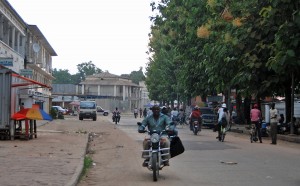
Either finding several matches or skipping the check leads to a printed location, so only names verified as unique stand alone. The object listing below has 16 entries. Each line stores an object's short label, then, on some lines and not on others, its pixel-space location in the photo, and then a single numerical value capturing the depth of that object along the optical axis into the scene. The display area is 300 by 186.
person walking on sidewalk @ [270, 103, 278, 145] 20.23
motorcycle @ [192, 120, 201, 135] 26.53
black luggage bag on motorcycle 10.43
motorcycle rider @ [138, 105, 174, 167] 10.21
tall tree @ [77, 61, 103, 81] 155.61
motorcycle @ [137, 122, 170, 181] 9.69
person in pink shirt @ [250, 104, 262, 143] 20.47
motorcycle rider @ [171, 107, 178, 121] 34.87
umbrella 18.04
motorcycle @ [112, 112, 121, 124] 43.09
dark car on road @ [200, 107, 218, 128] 37.53
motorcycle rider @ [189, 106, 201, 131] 27.09
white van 50.44
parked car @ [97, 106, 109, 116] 83.44
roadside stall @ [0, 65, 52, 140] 17.61
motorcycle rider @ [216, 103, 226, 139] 21.61
